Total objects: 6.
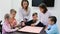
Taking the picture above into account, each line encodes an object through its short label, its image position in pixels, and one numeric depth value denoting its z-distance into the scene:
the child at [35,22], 2.66
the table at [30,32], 2.02
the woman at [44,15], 2.79
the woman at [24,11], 2.88
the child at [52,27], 2.19
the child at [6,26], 2.12
